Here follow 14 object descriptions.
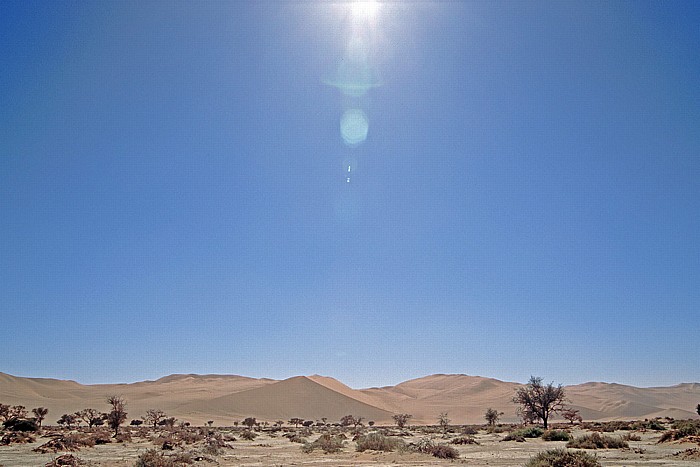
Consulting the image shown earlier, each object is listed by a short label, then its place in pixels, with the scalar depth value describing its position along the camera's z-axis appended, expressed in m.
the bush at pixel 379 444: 29.63
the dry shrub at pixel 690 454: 21.66
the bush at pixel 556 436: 35.25
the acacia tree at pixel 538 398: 53.16
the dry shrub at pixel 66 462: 20.83
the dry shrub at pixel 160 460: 19.66
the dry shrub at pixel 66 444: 29.56
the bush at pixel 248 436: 43.74
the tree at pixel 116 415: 44.09
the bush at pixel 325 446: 29.70
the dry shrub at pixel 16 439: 34.65
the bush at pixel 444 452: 25.52
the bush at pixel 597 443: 28.16
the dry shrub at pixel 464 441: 35.25
